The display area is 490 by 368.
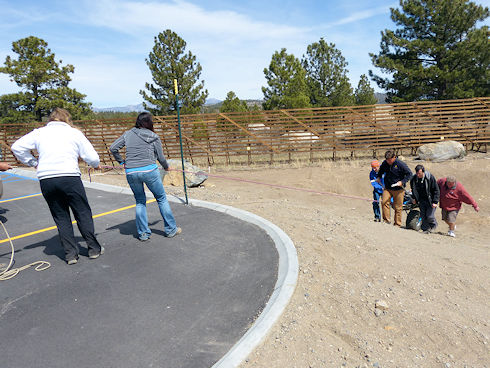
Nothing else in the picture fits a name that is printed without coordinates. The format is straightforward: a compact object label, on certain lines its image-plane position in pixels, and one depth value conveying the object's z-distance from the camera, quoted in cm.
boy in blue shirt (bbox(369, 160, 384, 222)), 767
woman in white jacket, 347
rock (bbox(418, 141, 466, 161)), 1456
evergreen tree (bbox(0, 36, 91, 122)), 2189
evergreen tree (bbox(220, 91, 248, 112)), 2389
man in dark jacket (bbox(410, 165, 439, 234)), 660
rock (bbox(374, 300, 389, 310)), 308
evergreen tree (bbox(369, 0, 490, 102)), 1809
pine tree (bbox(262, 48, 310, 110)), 2228
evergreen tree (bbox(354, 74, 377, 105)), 2938
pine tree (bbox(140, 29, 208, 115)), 2502
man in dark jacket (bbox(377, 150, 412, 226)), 688
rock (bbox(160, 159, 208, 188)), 968
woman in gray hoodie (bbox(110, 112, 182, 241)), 421
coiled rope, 368
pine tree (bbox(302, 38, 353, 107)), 2667
